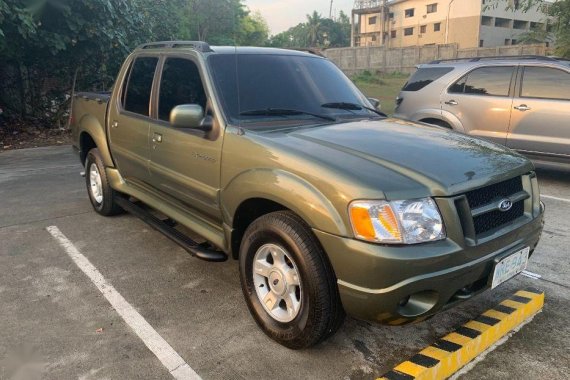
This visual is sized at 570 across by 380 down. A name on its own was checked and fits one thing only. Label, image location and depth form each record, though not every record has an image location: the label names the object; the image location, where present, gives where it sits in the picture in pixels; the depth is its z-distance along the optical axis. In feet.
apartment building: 181.06
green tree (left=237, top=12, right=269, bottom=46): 209.67
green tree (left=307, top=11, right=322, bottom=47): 312.50
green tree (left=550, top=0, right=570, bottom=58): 54.19
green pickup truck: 7.91
